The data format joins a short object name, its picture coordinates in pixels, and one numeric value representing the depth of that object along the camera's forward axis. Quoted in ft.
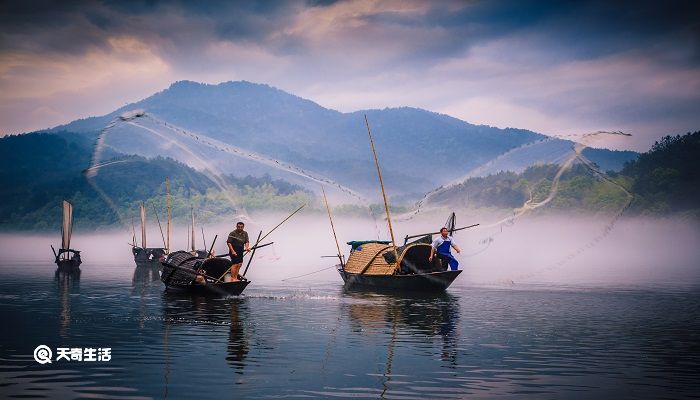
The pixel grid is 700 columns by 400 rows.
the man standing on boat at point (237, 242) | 146.82
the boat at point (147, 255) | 301.63
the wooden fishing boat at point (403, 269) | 166.09
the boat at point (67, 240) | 254.98
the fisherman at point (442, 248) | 161.40
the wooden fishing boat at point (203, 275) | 151.12
